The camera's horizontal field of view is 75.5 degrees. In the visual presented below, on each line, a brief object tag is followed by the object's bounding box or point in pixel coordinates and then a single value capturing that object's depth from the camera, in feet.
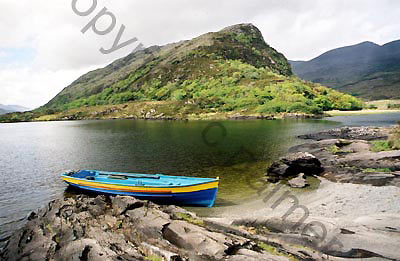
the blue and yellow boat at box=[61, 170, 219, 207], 83.10
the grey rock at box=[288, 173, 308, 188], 98.77
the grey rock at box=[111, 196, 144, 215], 63.72
